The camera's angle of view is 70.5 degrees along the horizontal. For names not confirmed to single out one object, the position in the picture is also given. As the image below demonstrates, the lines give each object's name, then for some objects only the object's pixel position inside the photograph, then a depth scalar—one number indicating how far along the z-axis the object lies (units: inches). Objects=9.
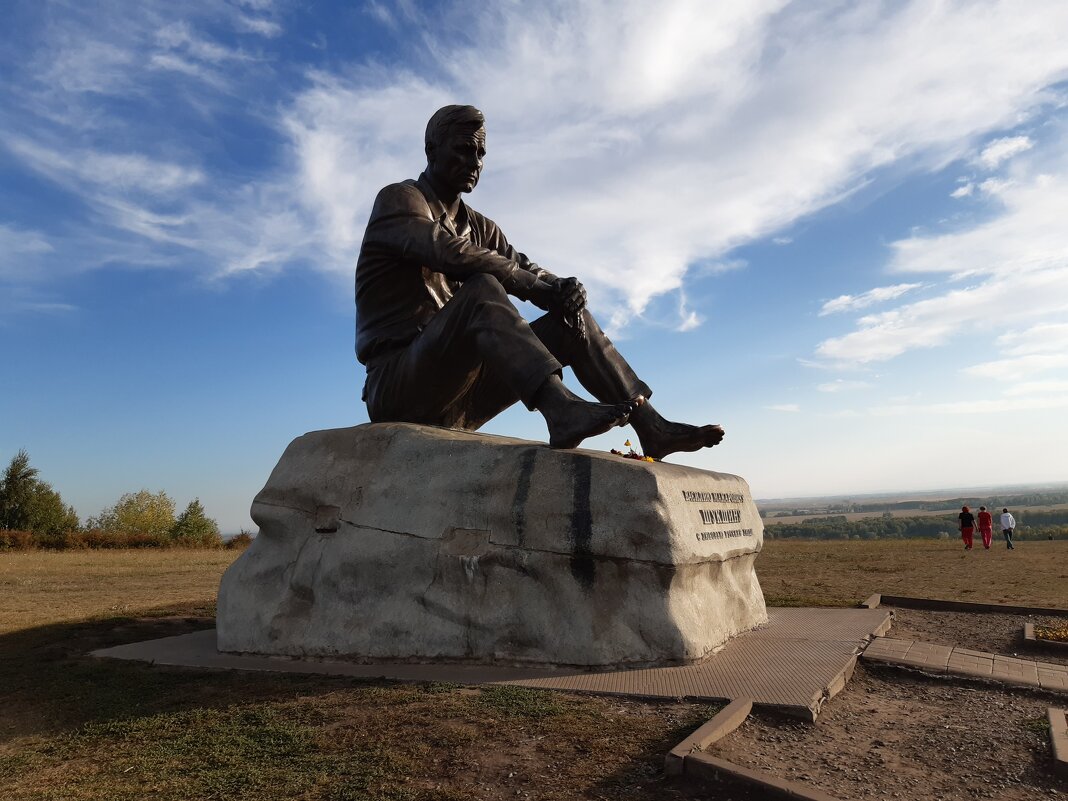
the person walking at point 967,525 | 795.4
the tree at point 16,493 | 1517.0
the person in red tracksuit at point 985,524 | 775.7
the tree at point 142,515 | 1999.3
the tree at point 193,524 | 1792.6
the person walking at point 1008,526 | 820.6
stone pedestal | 178.4
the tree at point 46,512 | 1517.0
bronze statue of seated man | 201.3
